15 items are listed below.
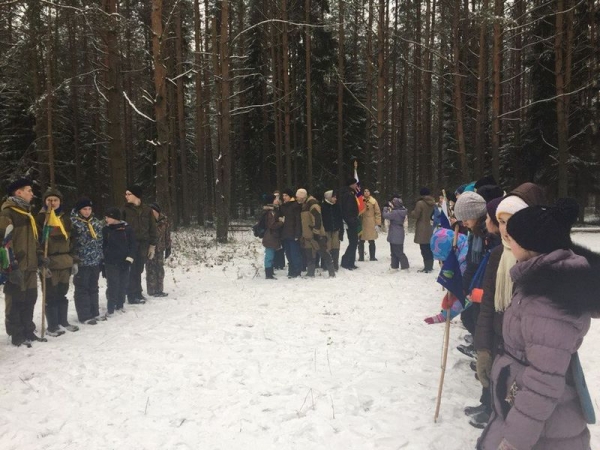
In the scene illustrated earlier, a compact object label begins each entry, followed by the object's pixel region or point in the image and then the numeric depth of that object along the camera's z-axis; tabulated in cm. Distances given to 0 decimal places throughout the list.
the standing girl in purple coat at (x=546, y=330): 189
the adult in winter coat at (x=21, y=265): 589
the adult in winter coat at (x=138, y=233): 846
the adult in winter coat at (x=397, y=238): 1159
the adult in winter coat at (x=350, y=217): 1160
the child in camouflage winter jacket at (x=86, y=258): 714
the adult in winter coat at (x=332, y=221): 1128
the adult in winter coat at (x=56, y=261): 661
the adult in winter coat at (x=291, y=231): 1068
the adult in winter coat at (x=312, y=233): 1057
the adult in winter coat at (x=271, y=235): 1072
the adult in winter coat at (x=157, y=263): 911
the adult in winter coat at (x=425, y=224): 1132
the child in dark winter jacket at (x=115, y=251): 757
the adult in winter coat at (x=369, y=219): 1273
